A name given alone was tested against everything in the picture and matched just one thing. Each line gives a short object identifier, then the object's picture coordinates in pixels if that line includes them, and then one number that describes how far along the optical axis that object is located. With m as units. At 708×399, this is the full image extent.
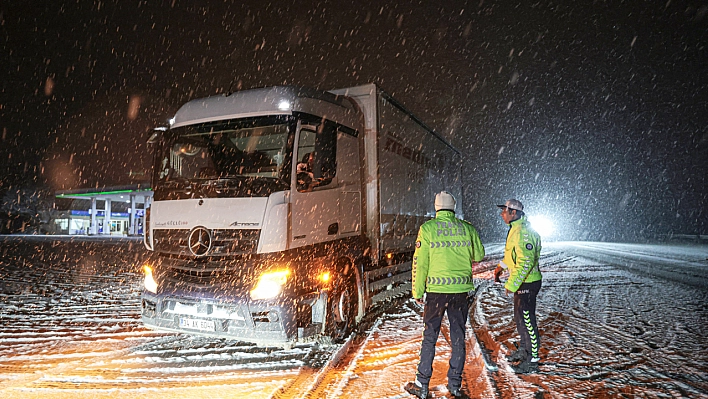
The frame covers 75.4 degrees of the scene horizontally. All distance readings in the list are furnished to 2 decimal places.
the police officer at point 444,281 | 3.82
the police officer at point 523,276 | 4.51
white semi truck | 4.86
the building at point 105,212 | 41.19
